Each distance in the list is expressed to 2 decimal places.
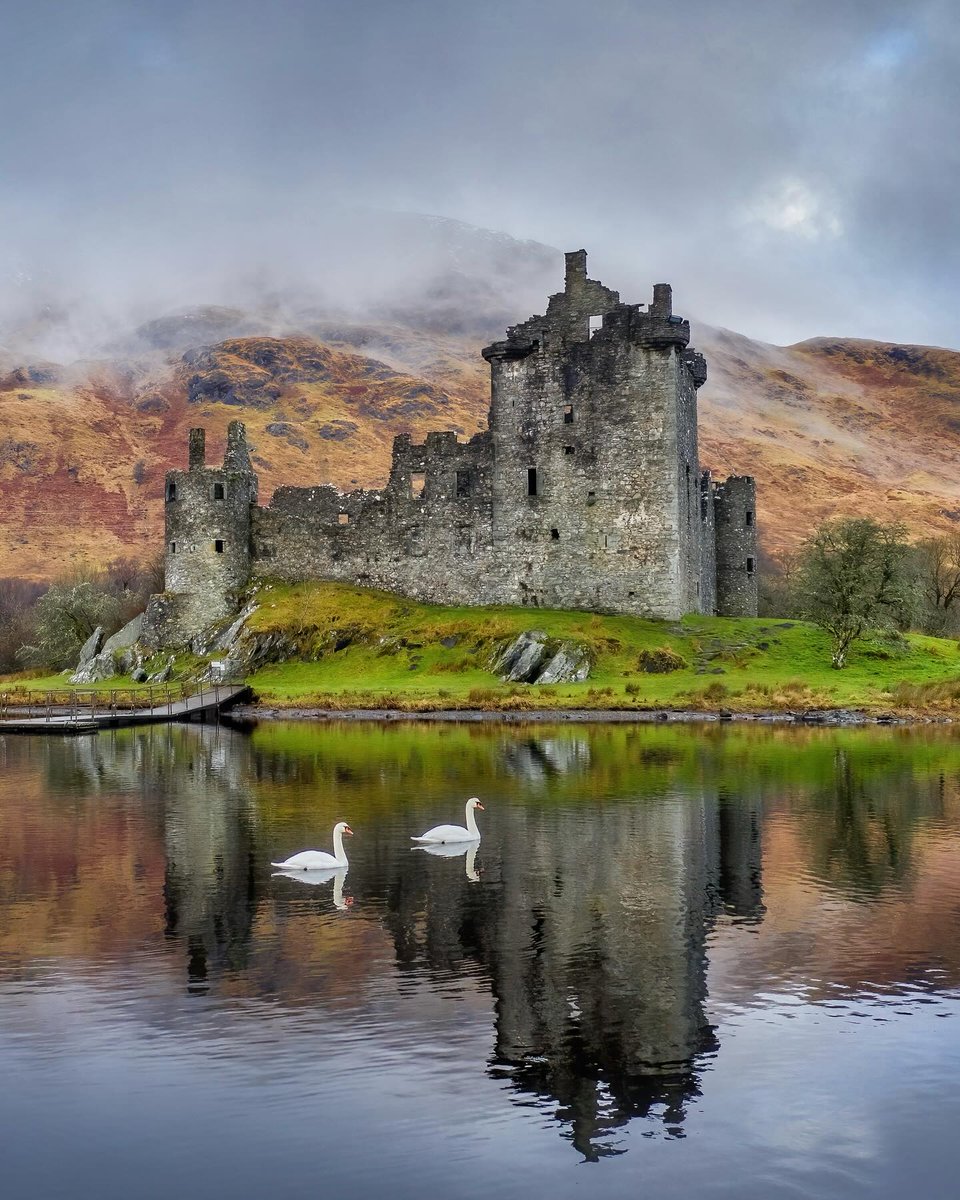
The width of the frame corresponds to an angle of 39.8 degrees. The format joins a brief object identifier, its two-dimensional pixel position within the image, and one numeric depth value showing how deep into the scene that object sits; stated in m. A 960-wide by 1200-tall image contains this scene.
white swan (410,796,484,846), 23.14
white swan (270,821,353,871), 21.08
